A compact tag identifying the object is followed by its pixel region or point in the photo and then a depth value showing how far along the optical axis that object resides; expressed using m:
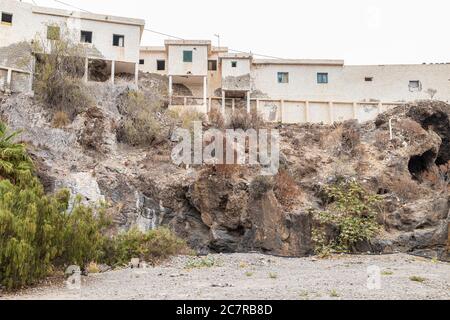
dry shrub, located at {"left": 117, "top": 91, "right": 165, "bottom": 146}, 27.98
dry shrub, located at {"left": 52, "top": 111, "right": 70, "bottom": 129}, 26.84
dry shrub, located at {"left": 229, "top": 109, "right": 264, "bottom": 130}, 30.22
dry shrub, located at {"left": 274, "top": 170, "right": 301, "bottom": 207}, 23.61
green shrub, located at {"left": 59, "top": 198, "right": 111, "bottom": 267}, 12.45
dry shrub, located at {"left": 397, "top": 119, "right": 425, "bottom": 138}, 30.12
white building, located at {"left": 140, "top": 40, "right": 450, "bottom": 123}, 36.75
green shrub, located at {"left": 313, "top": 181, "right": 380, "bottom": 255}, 20.81
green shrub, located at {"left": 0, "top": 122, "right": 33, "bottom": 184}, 17.66
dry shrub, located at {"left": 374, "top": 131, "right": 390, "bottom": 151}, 29.55
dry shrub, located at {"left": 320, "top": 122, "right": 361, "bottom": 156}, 29.72
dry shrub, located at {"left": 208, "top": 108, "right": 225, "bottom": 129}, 29.98
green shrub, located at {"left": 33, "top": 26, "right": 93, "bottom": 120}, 28.34
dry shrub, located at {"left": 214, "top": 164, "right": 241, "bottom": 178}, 23.42
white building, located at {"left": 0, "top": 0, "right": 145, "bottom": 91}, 32.75
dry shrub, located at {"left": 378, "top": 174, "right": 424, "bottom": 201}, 25.59
